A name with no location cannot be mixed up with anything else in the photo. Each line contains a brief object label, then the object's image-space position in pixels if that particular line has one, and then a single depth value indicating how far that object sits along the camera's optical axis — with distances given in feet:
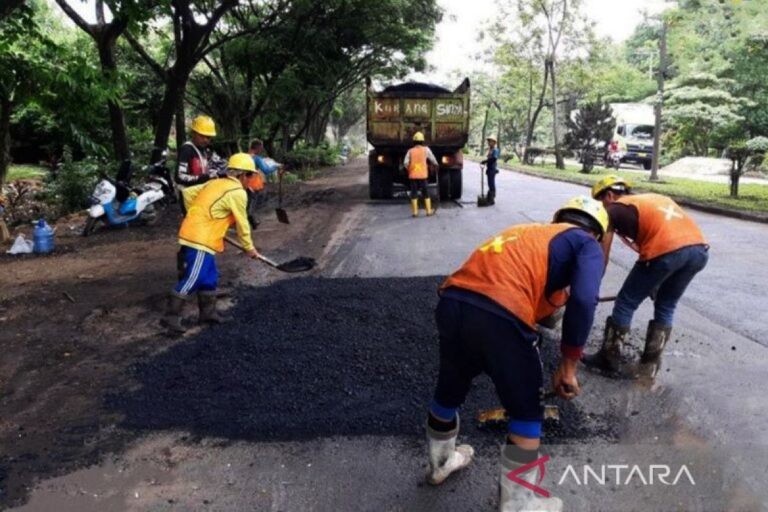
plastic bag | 26.04
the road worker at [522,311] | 7.79
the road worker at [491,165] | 41.30
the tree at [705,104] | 73.72
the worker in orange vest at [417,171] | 36.76
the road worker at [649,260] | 12.89
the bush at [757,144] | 44.06
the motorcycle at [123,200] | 29.91
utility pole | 56.29
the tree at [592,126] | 84.38
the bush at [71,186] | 36.81
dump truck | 43.34
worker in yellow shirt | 15.83
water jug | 26.35
